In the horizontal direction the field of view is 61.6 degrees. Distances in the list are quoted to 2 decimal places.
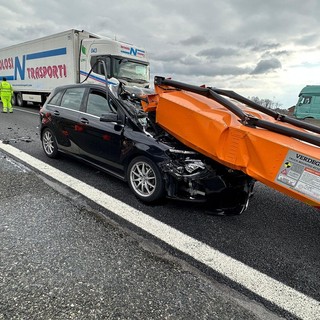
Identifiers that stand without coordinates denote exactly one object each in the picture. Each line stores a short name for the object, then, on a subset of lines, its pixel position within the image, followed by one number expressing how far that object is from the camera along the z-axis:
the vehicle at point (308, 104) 20.28
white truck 11.28
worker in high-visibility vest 14.16
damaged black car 3.31
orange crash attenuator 2.52
